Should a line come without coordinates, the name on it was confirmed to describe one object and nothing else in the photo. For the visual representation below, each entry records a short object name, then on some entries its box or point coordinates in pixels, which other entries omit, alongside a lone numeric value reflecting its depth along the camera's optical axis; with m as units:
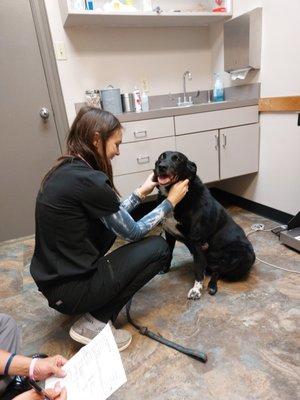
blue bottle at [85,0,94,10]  2.16
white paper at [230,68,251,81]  2.41
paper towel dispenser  2.23
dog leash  1.21
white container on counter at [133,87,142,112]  2.47
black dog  1.54
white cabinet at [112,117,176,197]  2.23
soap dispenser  2.78
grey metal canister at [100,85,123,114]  2.37
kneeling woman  1.09
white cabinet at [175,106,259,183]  2.36
